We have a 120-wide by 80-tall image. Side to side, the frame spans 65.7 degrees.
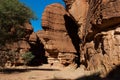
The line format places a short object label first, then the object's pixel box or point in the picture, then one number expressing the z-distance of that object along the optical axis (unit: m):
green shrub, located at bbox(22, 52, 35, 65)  16.76
